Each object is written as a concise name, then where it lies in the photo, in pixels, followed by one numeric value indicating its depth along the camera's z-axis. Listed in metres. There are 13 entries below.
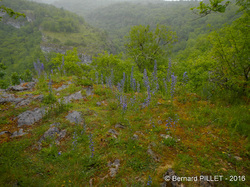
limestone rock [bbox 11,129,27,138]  5.34
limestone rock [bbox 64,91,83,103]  8.24
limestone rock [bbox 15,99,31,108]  7.26
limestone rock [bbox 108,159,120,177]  3.66
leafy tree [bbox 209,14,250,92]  6.38
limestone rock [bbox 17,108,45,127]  6.10
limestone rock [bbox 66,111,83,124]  6.21
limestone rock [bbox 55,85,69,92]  9.51
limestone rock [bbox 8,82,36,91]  9.13
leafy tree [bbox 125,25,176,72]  19.97
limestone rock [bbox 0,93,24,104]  7.46
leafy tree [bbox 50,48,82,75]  11.52
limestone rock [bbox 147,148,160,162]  3.88
